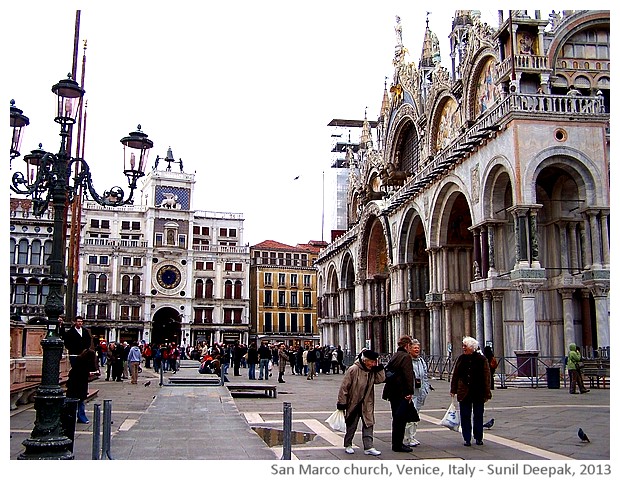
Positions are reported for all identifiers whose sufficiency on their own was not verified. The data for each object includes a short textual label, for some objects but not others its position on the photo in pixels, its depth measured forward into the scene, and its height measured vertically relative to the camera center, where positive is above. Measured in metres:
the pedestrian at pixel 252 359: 25.73 -0.88
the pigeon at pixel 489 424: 10.94 -1.41
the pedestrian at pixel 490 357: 14.83 -0.47
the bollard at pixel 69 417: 8.51 -1.02
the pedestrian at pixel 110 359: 24.48 -0.83
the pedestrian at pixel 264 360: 25.81 -0.92
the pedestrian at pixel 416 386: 9.22 -0.72
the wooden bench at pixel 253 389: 17.48 -1.36
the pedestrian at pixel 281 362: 25.91 -1.03
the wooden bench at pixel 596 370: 18.11 -0.92
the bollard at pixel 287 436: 7.79 -1.14
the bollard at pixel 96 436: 7.86 -1.16
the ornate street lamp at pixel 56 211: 7.93 +1.55
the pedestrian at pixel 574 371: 17.24 -0.89
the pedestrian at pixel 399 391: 8.93 -0.73
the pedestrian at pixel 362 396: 8.81 -0.79
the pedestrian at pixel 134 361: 22.80 -0.85
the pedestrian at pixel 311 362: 28.09 -1.12
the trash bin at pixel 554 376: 19.19 -1.14
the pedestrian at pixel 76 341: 12.40 -0.10
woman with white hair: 9.34 -0.70
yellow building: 70.94 +3.98
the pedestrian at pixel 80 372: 11.30 -0.60
